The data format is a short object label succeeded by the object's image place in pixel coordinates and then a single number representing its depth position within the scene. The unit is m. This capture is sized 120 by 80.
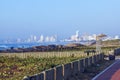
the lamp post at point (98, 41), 61.88
